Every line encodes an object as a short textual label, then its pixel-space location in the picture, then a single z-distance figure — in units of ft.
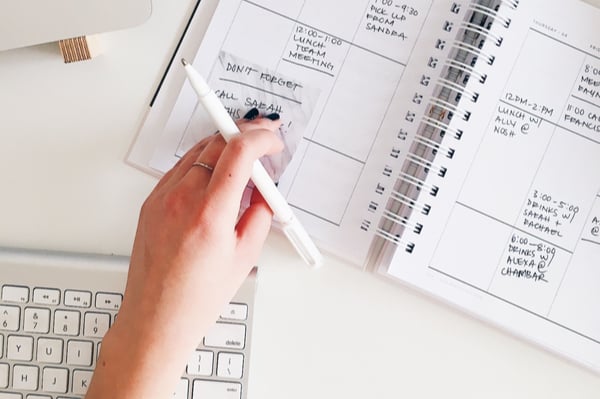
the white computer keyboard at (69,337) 1.97
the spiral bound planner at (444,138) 2.04
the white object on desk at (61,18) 1.94
